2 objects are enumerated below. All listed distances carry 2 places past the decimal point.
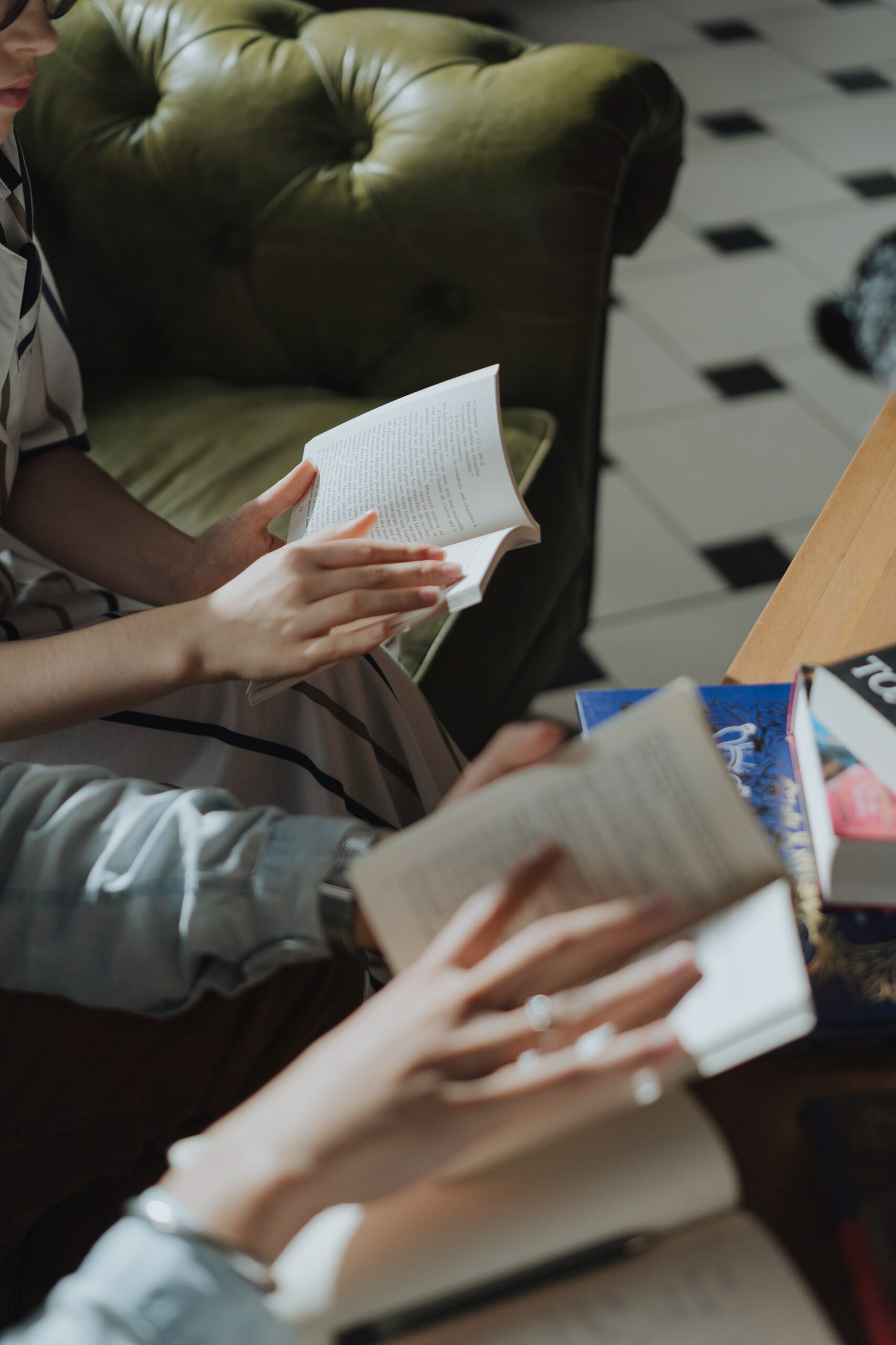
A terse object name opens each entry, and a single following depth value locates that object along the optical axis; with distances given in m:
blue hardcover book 1.20
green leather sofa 1.94
